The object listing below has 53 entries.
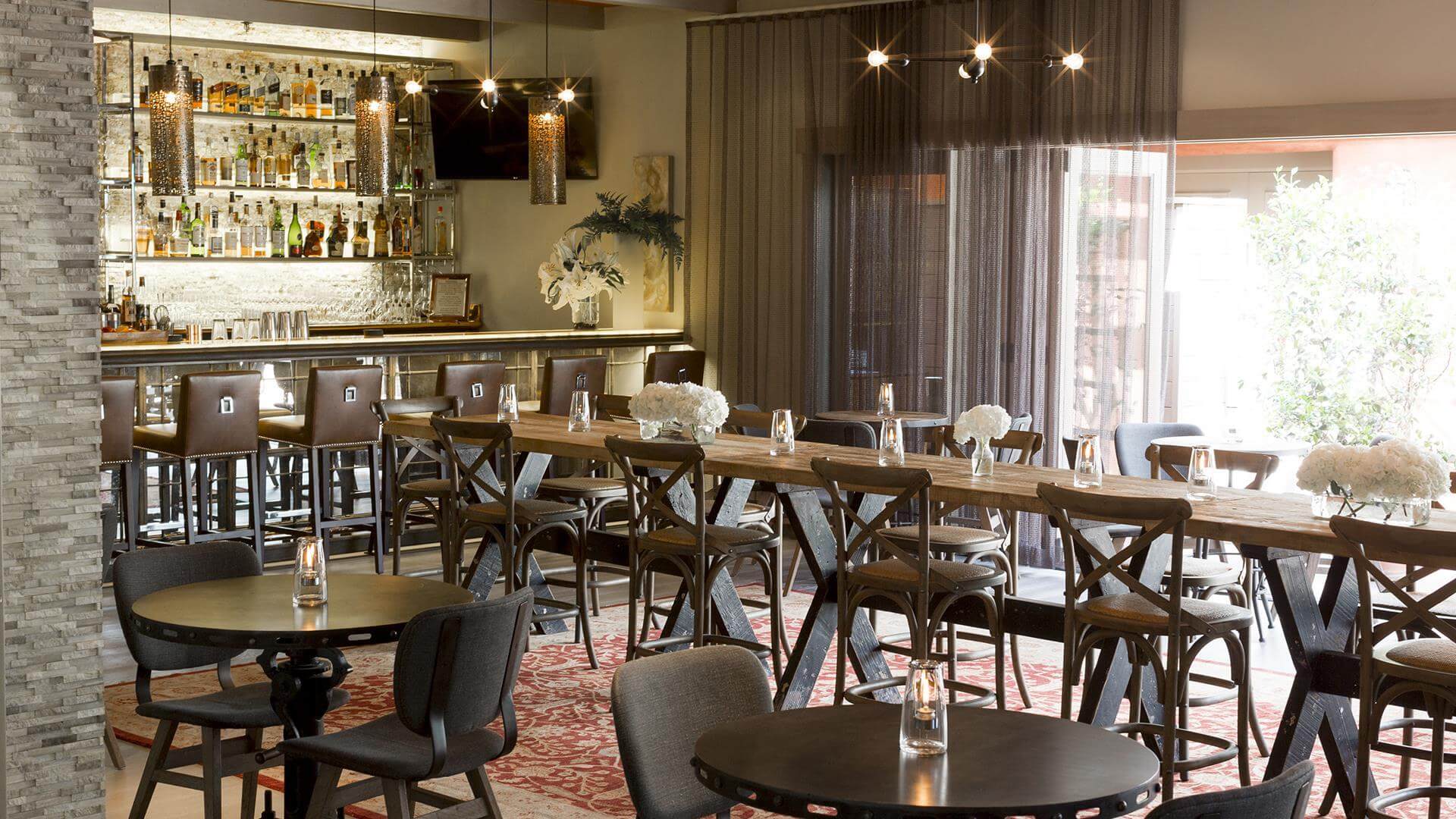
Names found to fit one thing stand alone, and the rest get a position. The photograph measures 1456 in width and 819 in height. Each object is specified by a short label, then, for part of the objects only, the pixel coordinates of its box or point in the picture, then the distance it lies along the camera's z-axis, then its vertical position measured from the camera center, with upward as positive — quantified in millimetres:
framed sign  11664 +191
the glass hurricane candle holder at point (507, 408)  6688 -371
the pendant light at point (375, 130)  7949 +975
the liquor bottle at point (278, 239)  10984 +569
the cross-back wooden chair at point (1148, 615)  4219 -817
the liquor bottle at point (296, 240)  11070 +564
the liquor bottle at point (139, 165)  10117 +995
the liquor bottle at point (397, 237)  11594 +626
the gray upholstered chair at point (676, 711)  2844 -741
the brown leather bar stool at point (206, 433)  7520 -556
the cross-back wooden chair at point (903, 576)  4684 -788
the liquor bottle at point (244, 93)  10750 +1570
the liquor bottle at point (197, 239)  10539 +545
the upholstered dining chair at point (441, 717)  3416 -887
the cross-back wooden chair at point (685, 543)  5410 -787
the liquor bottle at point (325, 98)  11164 +1593
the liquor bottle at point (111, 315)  9602 +19
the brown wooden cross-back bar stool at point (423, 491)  6527 -729
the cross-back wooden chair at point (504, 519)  6039 -793
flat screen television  10844 +1351
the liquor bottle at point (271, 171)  10906 +1041
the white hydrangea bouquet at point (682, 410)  5969 -333
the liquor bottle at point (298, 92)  11008 +1608
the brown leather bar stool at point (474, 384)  8391 -338
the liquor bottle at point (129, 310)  9859 +54
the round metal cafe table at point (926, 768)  2326 -706
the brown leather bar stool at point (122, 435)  7098 -539
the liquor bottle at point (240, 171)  10703 +1016
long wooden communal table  4461 -763
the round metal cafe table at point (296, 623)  3547 -701
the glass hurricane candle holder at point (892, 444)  5547 -426
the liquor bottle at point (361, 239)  11430 +598
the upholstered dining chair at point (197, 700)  3855 -977
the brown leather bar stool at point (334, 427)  7934 -548
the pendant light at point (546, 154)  8180 +882
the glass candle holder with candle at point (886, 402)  7125 -352
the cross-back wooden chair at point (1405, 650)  3787 -822
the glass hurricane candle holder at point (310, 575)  3805 -624
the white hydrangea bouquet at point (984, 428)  5297 -350
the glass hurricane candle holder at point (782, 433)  5898 -412
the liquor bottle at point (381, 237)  11531 +615
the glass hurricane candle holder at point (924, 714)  2535 -634
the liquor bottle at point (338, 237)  11312 +609
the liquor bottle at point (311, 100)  11000 +1559
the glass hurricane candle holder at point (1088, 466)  5020 -446
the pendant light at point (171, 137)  7832 +921
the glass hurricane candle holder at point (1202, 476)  4777 -454
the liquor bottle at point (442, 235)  11773 +648
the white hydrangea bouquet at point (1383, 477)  4230 -406
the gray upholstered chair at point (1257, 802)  2186 -672
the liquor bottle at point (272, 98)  10874 +1545
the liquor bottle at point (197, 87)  10557 +1568
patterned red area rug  4719 -1408
